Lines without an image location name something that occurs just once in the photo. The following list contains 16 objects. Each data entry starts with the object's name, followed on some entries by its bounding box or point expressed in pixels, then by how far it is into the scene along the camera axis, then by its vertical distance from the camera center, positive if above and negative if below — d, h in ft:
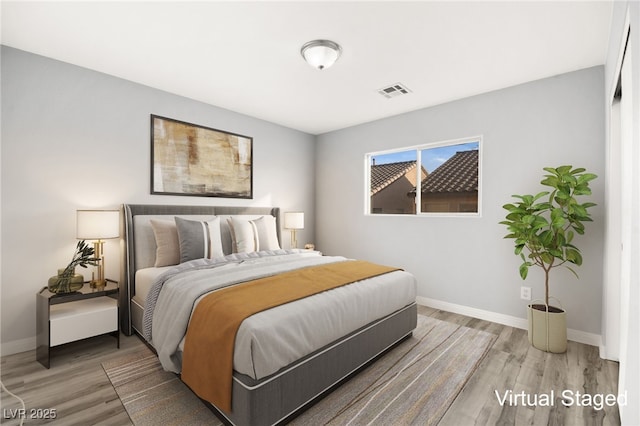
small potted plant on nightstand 8.06 -1.85
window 12.09 +1.45
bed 5.18 -2.25
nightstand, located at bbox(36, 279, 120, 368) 7.62 -2.93
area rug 5.83 -4.07
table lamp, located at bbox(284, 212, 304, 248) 14.83 -0.47
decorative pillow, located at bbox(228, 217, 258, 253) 11.44 -0.99
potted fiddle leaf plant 8.33 -0.69
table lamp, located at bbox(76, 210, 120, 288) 8.52 -0.44
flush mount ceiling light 7.96 +4.36
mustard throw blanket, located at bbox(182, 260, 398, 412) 5.27 -2.17
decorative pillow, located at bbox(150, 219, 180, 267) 9.85 -1.13
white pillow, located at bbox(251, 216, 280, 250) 12.16 -0.94
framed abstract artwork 11.17 +2.08
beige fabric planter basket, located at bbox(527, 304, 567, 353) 8.54 -3.49
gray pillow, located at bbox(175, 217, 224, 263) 9.78 -1.02
